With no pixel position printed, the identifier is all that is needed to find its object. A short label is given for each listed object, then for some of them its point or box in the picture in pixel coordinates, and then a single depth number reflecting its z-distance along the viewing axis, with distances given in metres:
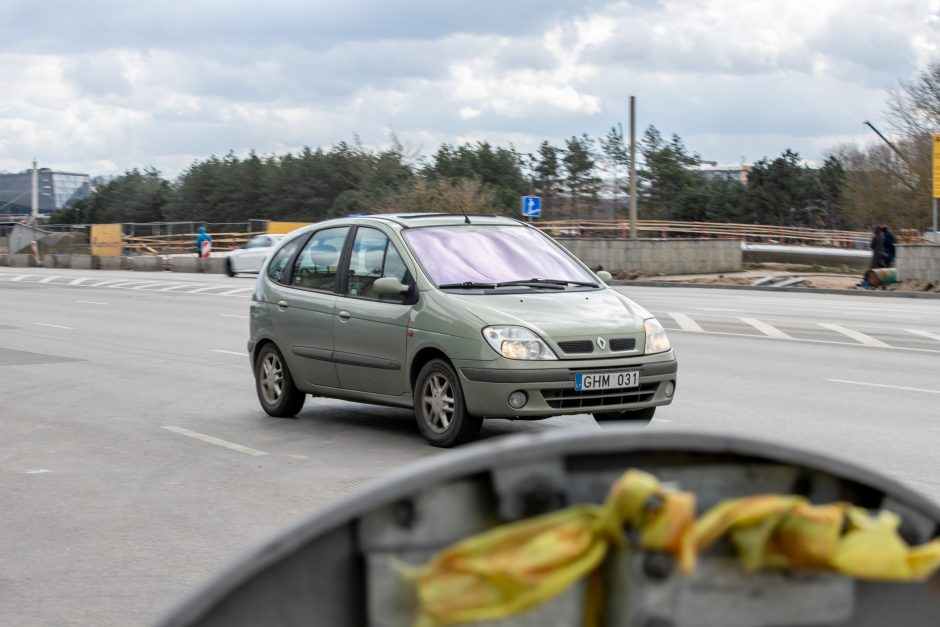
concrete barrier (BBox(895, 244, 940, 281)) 32.09
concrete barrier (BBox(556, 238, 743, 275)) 40.97
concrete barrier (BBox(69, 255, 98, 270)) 55.66
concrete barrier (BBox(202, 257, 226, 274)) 47.33
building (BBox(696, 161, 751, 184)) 107.84
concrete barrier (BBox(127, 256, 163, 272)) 51.34
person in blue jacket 49.62
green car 8.66
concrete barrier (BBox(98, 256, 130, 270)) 54.34
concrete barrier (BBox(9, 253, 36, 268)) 59.28
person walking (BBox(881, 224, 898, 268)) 33.72
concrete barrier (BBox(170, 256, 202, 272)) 48.94
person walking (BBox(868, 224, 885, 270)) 33.59
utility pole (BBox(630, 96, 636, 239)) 42.53
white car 42.91
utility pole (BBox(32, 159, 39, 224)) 88.99
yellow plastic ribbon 1.62
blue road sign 40.66
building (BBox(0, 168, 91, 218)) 156.88
